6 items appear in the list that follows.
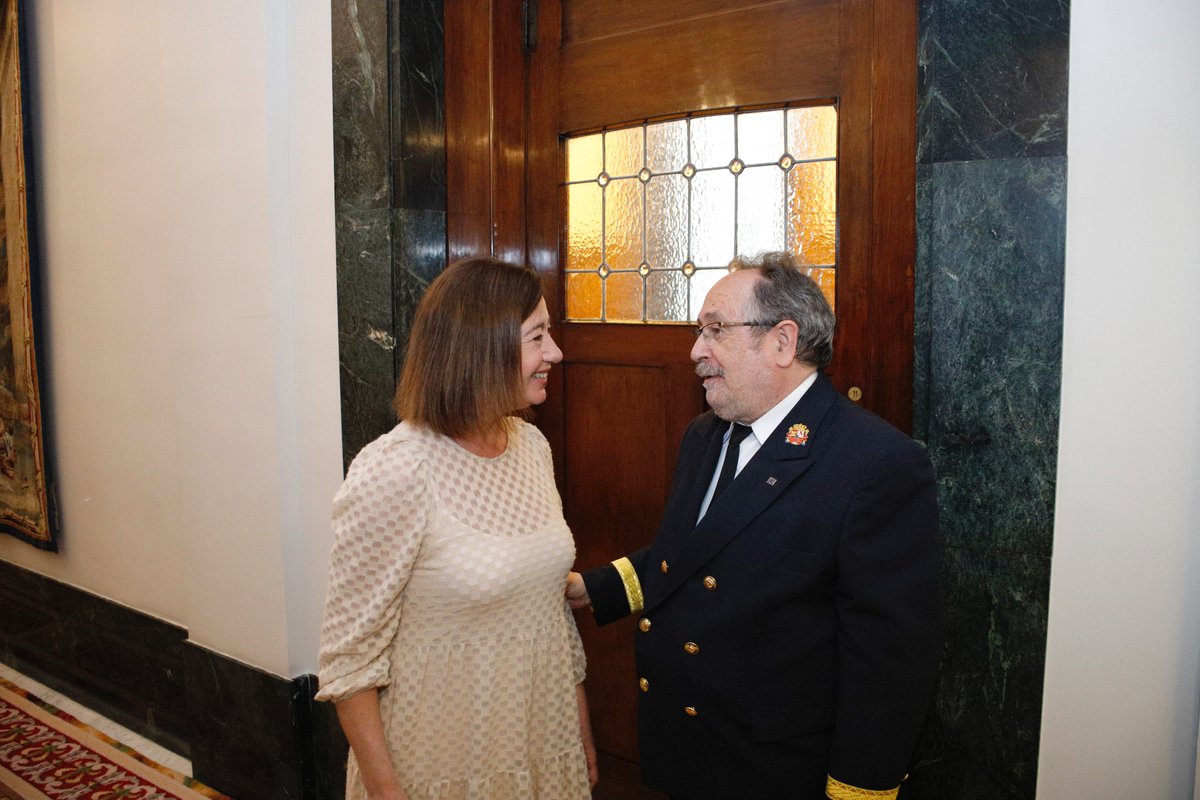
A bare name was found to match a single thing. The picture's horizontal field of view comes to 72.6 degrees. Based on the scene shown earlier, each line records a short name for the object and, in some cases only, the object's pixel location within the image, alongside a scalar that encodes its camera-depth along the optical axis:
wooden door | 2.13
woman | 1.62
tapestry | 4.07
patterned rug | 3.18
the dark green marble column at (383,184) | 2.69
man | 1.54
